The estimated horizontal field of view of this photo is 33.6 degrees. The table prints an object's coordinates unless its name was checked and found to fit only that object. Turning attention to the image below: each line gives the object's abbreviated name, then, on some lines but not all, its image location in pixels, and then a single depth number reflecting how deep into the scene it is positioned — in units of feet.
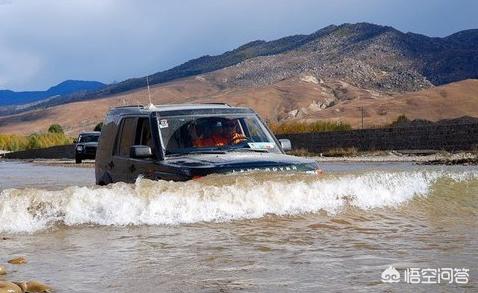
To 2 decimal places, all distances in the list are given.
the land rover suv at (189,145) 28.58
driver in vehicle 31.35
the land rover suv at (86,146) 135.23
